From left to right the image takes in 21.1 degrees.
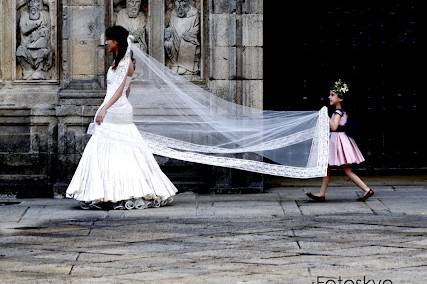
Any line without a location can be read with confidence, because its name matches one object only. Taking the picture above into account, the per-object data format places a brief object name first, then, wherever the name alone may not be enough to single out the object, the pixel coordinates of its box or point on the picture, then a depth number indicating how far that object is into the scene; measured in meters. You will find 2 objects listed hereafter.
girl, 13.79
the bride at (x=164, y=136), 13.32
